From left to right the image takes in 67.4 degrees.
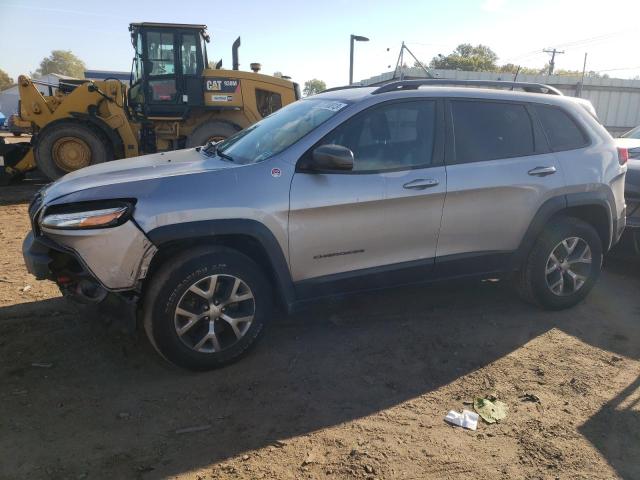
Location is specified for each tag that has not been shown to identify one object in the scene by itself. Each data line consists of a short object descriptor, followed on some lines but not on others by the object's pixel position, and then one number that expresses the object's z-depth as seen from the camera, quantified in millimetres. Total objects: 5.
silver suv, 2986
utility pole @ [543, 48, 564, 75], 45781
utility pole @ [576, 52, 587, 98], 20750
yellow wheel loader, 9422
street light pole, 18906
